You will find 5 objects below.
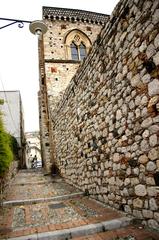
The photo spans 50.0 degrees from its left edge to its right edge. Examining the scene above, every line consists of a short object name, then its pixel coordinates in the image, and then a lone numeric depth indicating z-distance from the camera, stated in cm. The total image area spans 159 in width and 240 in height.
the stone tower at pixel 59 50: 948
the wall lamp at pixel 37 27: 383
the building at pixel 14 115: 1487
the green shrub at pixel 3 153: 407
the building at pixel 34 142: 2842
